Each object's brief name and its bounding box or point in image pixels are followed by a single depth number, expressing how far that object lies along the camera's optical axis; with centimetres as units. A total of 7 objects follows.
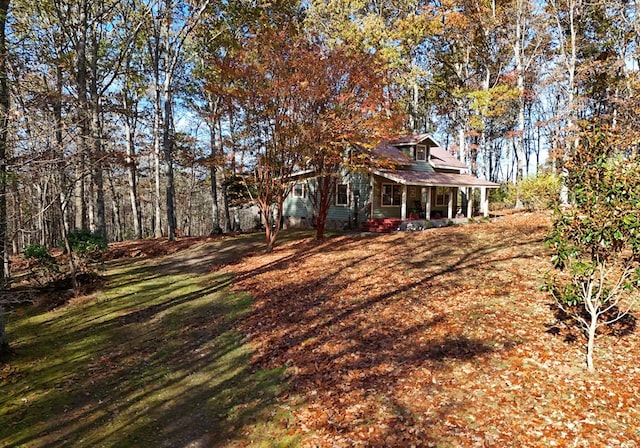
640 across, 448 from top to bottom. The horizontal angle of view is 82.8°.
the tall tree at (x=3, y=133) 639
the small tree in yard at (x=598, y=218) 516
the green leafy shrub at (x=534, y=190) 609
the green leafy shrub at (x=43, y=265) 1220
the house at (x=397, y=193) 2181
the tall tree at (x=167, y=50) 2005
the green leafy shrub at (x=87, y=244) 1352
